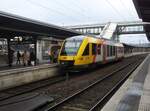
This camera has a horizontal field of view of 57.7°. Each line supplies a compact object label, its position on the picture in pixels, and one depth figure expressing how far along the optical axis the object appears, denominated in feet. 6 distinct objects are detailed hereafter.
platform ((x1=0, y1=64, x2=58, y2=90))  20.74
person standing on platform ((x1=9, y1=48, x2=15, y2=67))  28.46
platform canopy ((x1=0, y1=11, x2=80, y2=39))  23.12
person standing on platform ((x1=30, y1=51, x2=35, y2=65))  30.48
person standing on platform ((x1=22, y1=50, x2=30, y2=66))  31.99
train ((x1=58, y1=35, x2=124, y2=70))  29.55
